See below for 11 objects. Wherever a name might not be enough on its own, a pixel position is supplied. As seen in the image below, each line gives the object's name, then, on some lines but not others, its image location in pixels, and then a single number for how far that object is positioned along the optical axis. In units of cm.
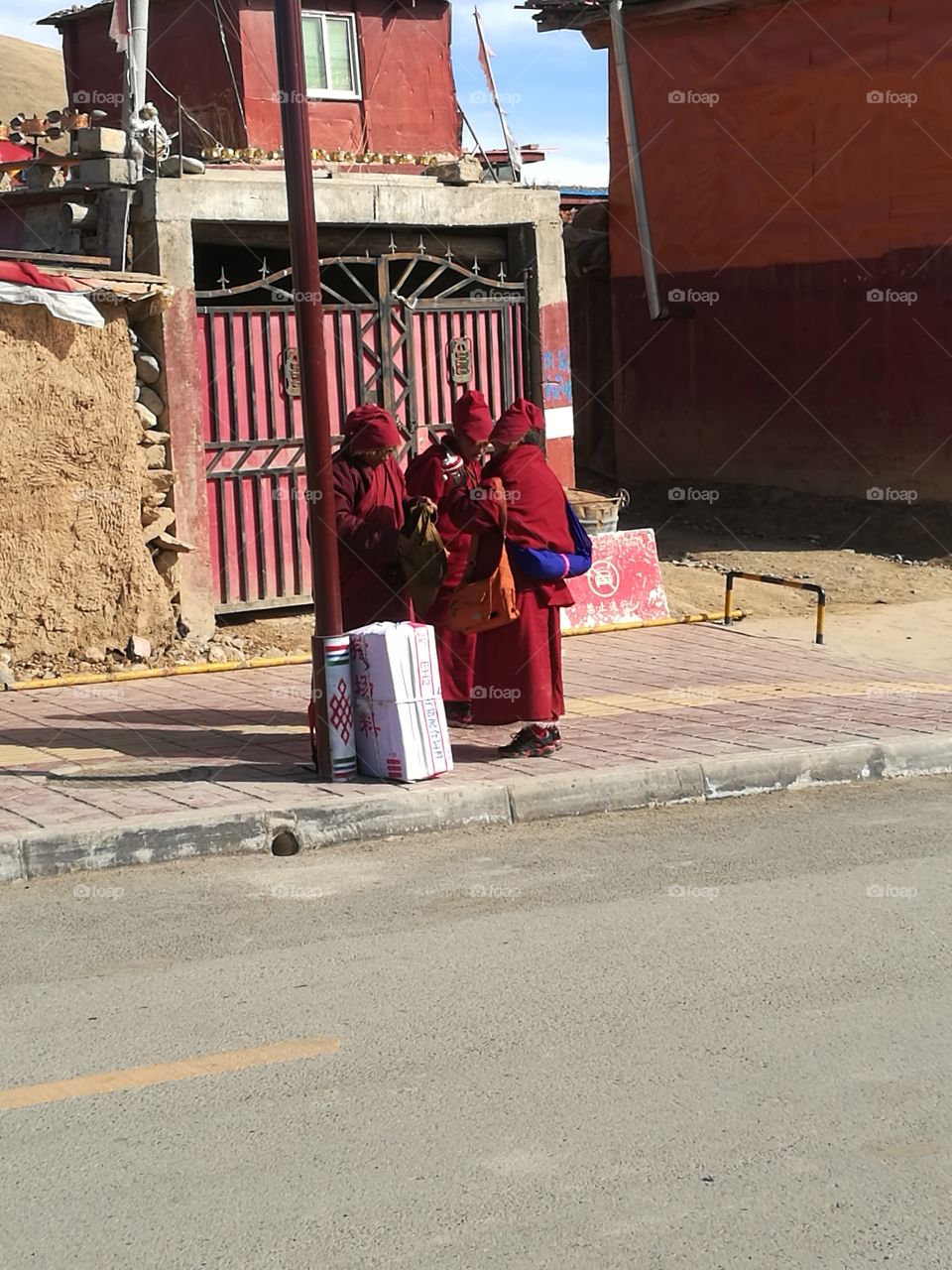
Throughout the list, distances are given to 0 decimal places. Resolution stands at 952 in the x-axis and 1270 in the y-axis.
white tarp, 1039
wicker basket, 1372
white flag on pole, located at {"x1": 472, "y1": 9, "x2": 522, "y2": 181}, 1541
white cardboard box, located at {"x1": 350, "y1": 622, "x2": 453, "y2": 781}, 797
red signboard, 1308
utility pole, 764
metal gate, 1238
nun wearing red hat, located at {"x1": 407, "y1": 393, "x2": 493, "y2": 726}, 874
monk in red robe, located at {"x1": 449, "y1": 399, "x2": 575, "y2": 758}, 848
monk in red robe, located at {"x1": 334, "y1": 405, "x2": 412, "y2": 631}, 886
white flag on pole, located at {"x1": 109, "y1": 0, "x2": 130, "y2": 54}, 1252
